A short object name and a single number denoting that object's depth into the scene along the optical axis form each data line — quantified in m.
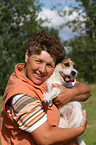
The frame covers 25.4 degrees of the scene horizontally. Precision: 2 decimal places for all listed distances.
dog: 2.88
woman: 2.08
